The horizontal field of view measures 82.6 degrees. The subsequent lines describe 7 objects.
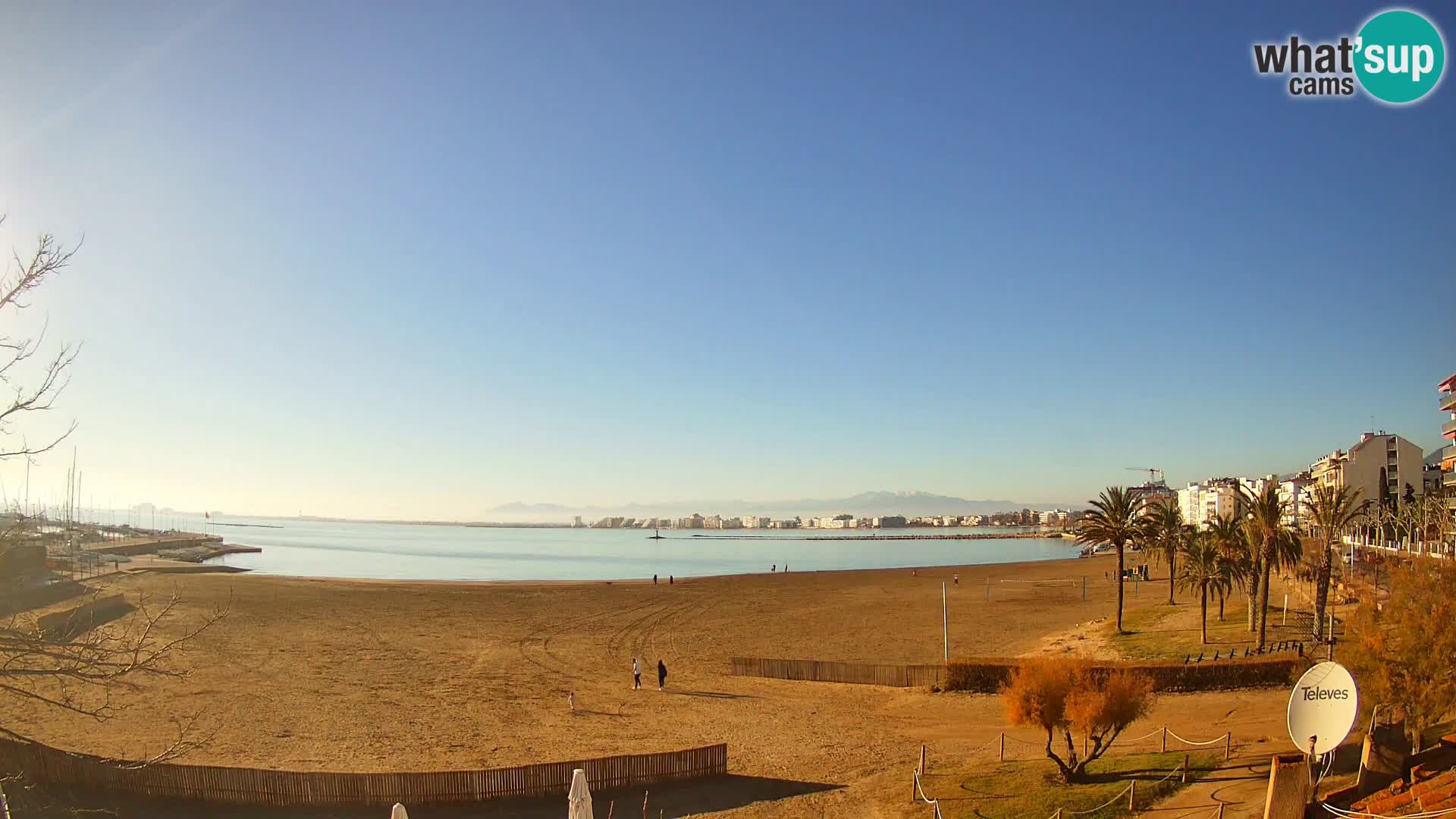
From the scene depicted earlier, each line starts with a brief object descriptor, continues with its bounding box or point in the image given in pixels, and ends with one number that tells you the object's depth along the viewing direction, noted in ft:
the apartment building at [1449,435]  240.94
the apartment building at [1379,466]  350.43
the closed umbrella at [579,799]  47.75
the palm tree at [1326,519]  106.63
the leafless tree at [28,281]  24.00
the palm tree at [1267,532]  114.01
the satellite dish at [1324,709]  48.32
